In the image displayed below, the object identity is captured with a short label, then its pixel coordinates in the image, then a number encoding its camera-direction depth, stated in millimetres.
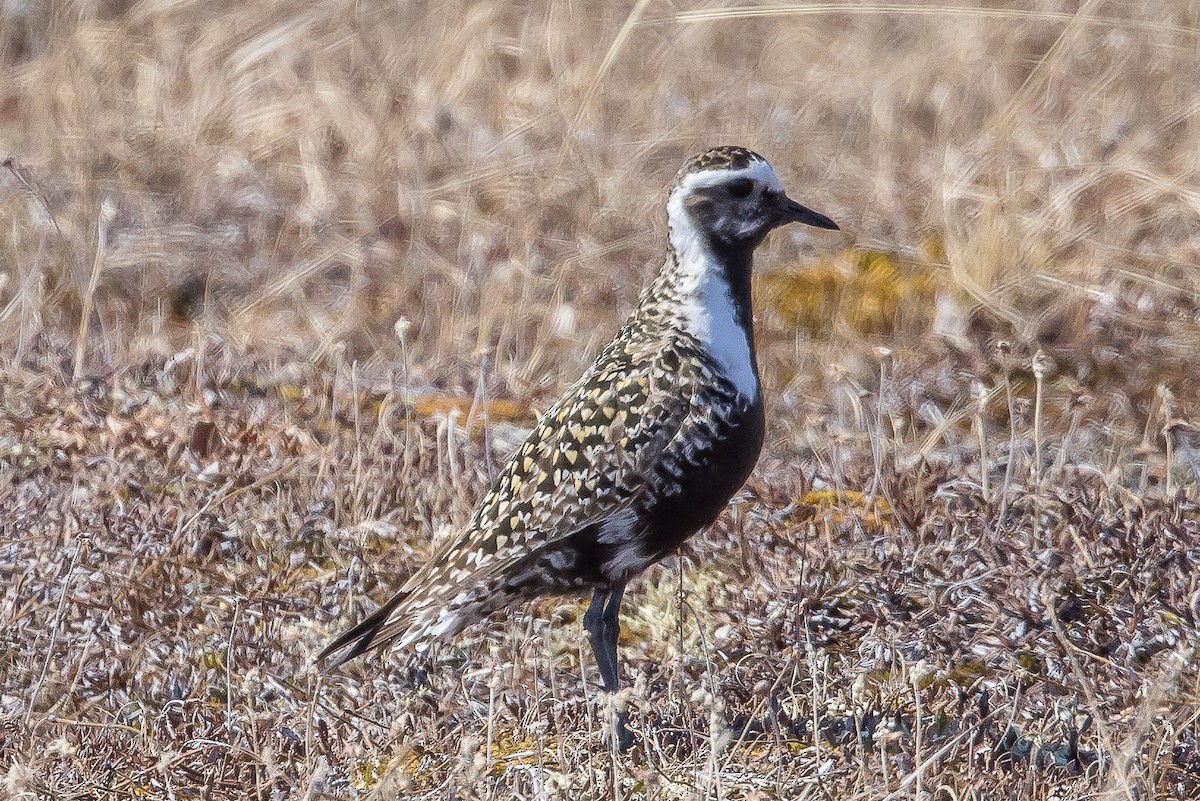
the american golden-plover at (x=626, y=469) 7230
